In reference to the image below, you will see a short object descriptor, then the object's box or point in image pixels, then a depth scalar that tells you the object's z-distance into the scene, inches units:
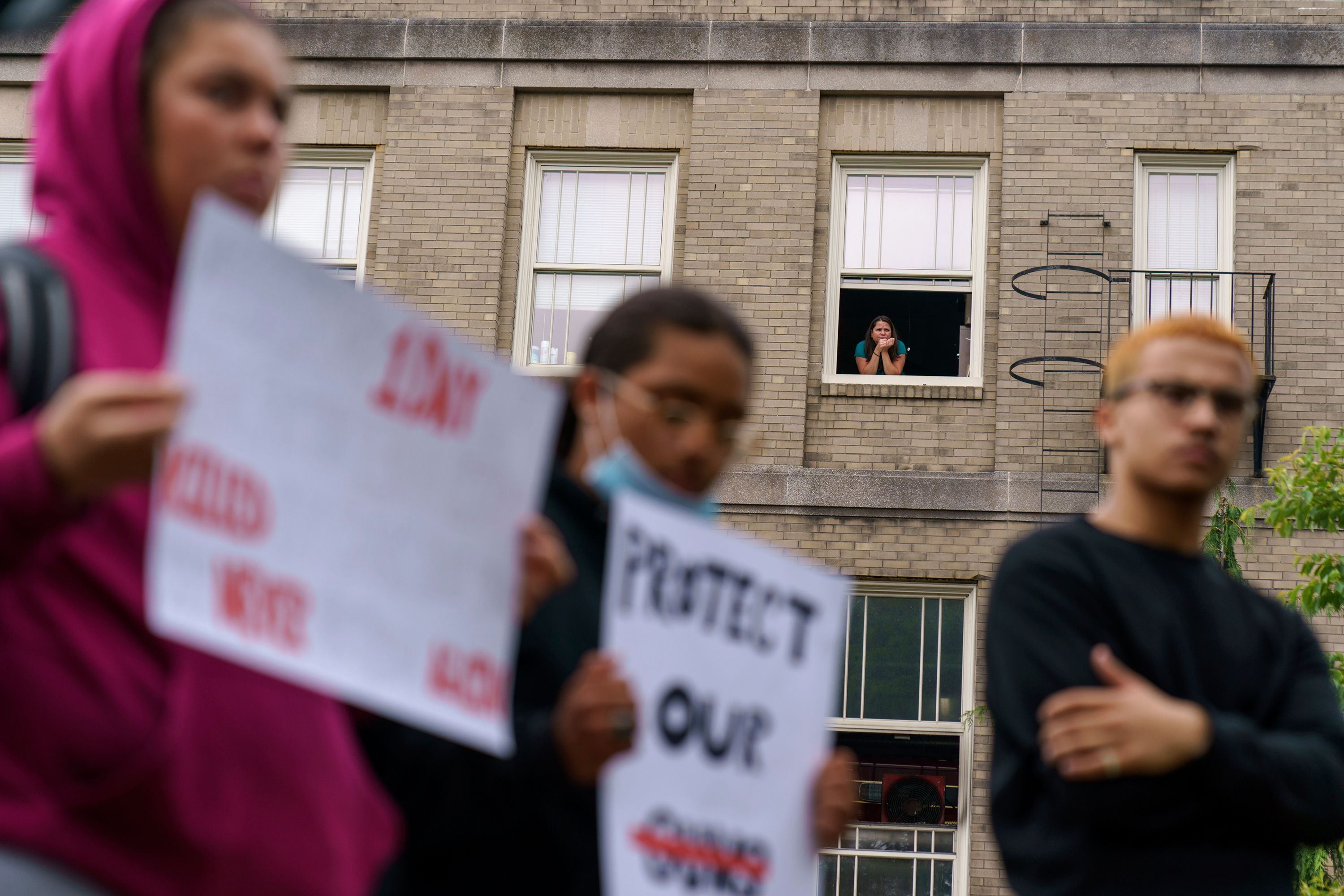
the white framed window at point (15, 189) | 561.0
